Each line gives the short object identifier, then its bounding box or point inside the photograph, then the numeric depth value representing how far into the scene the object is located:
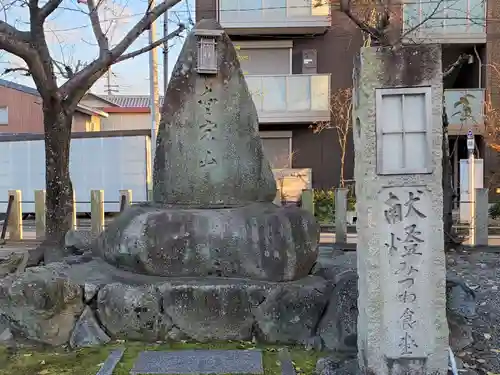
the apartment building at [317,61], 17.00
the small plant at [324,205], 15.72
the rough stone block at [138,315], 5.03
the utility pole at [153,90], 15.71
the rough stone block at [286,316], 5.04
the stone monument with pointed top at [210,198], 5.29
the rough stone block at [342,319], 4.77
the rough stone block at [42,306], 4.86
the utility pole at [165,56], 16.50
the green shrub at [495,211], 16.09
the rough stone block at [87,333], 4.98
